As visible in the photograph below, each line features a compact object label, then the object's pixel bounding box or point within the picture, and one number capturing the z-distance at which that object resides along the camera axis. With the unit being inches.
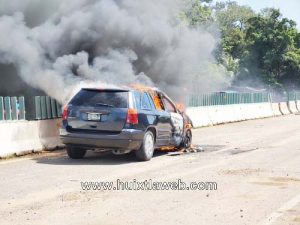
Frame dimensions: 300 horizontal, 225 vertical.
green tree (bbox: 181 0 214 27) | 1780.3
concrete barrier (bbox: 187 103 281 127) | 957.8
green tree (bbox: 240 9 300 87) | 2139.5
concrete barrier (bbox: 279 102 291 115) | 1568.7
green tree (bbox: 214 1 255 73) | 2306.8
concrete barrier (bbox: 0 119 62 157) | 477.4
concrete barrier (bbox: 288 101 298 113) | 1668.3
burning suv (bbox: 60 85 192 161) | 437.7
